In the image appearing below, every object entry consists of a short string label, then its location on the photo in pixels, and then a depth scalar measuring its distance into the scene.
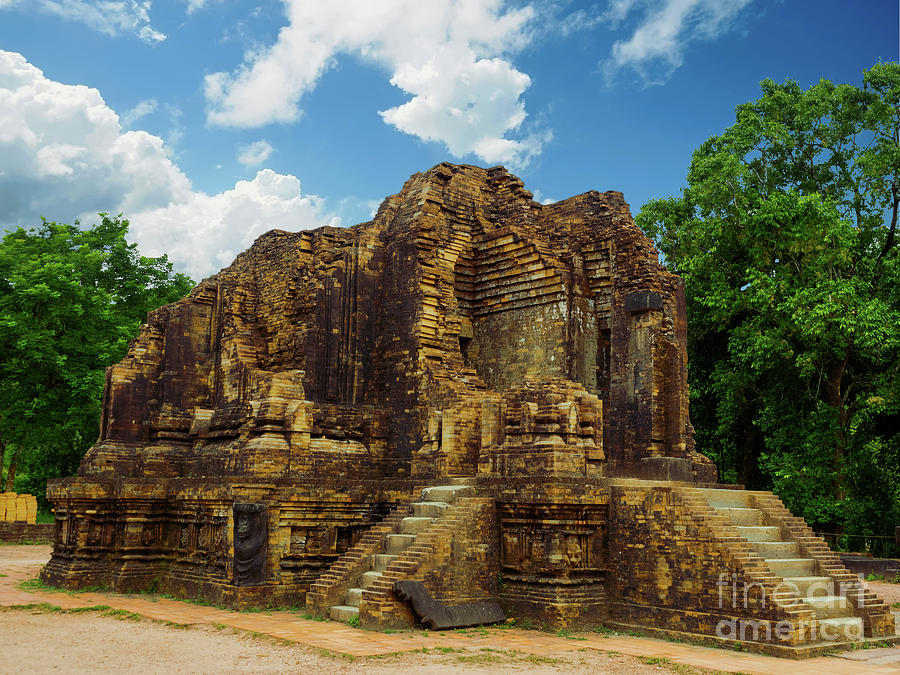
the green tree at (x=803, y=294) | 21.72
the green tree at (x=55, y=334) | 26.34
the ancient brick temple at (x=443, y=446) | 10.64
